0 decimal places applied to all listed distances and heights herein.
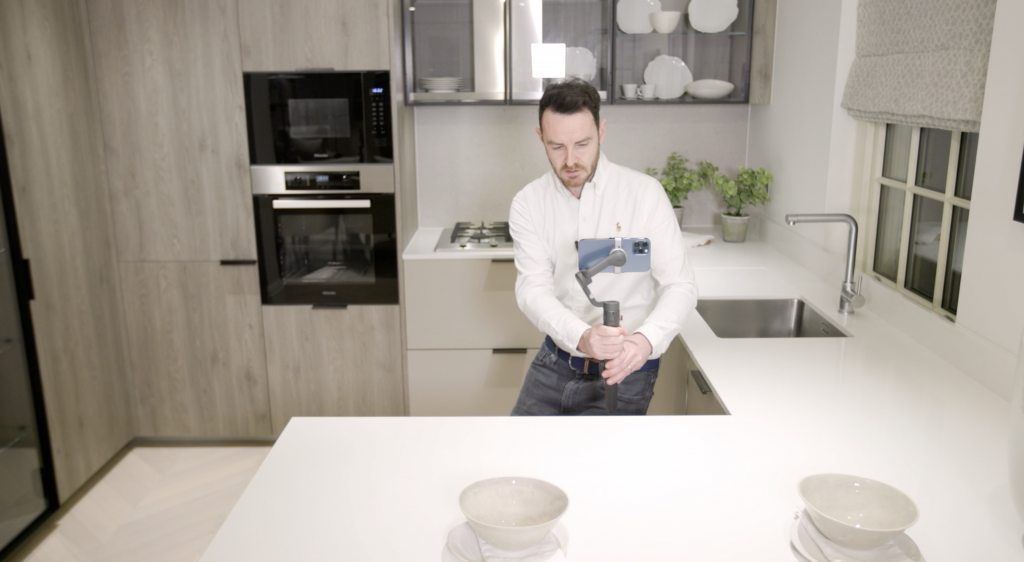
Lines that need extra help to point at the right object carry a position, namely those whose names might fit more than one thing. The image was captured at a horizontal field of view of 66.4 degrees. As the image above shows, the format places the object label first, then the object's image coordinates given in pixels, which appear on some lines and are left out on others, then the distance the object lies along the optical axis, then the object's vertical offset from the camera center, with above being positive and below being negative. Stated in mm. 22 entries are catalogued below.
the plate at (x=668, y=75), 3467 +153
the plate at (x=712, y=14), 3387 +407
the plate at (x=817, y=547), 1136 -642
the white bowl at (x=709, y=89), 3434 +91
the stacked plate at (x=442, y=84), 3385 +117
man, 2039 -401
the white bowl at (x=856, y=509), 1112 -585
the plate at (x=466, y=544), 1163 -642
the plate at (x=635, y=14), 3395 +410
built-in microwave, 3125 -19
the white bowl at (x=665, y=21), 3377 +378
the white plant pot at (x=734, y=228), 3594 -531
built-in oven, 3221 -500
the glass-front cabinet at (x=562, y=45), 3377 +281
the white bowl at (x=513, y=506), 1142 -597
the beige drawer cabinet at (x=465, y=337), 3289 -946
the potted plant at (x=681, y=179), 3605 -311
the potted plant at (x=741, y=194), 3475 -371
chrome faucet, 2471 -468
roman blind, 1989 +128
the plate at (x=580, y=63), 3422 +205
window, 2248 -316
